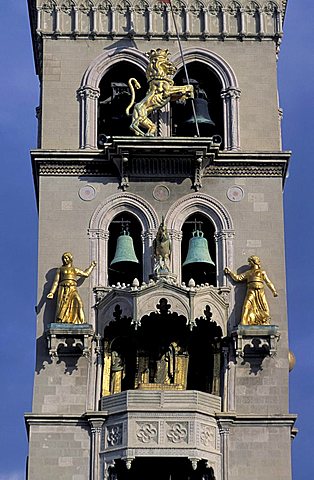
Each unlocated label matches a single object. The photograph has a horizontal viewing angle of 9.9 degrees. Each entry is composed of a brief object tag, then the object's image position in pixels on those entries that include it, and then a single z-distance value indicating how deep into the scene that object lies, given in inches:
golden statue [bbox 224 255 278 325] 1733.5
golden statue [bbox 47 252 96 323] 1731.1
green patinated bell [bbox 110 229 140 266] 1755.7
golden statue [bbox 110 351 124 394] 1724.9
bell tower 1694.1
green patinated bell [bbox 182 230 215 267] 1756.9
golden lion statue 1807.3
